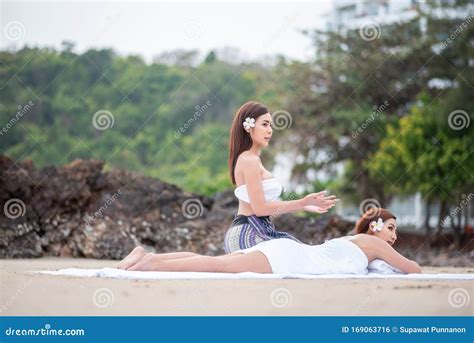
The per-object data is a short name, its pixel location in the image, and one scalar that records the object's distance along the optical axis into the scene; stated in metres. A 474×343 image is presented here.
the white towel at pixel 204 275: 5.29
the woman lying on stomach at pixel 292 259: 5.58
